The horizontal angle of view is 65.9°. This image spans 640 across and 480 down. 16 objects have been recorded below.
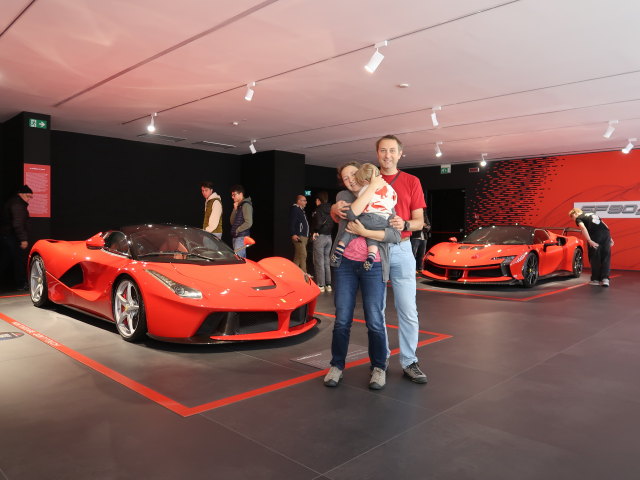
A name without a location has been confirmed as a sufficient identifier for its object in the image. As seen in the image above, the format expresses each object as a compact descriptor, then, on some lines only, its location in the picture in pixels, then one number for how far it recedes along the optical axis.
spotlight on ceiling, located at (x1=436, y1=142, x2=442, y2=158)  10.61
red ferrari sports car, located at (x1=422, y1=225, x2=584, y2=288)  7.54
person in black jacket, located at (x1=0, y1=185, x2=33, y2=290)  6.73
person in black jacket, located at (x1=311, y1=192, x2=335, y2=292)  6.85
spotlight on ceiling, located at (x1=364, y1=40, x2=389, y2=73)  4.77
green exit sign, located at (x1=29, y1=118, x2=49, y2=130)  8.19
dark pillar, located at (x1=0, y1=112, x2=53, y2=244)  8.12
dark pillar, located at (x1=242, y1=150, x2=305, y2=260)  12.05
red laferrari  3.75
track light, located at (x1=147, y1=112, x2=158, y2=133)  8.19
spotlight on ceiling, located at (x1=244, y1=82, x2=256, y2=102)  6.23
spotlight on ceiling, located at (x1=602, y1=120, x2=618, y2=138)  8.31
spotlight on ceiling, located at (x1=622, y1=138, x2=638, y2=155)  10.04
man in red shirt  3.00
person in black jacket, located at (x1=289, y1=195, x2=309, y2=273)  7.31
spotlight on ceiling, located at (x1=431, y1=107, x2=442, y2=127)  7.42
